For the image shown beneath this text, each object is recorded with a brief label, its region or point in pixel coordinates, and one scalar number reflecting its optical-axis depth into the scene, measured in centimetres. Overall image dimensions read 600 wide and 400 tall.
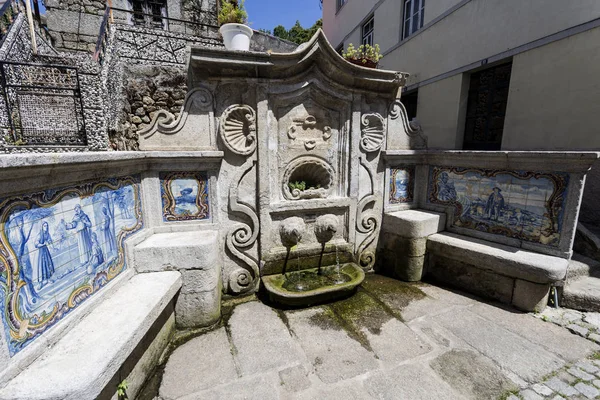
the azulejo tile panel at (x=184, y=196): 321
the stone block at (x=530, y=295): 312
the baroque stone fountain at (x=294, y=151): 325
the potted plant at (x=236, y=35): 337
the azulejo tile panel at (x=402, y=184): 443
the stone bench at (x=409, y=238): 400
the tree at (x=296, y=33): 2058
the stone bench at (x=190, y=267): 277
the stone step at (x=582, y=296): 312
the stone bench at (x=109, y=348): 146
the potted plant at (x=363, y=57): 418
